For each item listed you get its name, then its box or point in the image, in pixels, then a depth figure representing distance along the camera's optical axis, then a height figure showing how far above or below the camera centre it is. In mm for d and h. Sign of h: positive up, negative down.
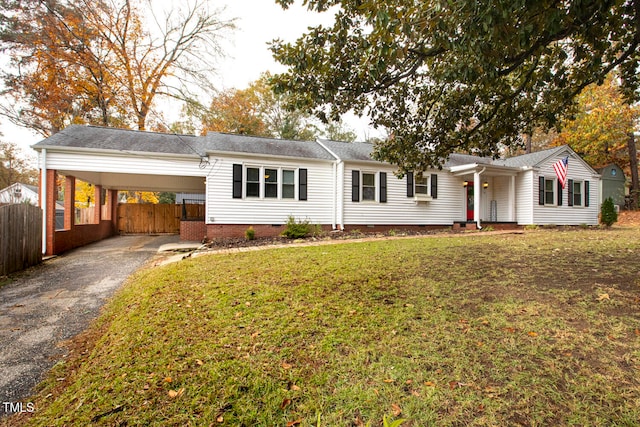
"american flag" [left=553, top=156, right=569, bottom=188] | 14172 +2198
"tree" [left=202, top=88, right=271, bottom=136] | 19375 +7204
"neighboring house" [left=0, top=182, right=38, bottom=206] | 24547 +1974
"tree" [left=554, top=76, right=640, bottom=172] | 18328 +5908
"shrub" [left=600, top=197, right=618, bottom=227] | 14211 +62
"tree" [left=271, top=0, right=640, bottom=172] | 3074 +2067
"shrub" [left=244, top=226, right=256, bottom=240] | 10477 -655
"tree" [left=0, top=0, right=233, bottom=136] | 14641 +8598
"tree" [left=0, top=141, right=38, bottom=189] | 27702 +4947
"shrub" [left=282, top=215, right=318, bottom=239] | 10734 -529
